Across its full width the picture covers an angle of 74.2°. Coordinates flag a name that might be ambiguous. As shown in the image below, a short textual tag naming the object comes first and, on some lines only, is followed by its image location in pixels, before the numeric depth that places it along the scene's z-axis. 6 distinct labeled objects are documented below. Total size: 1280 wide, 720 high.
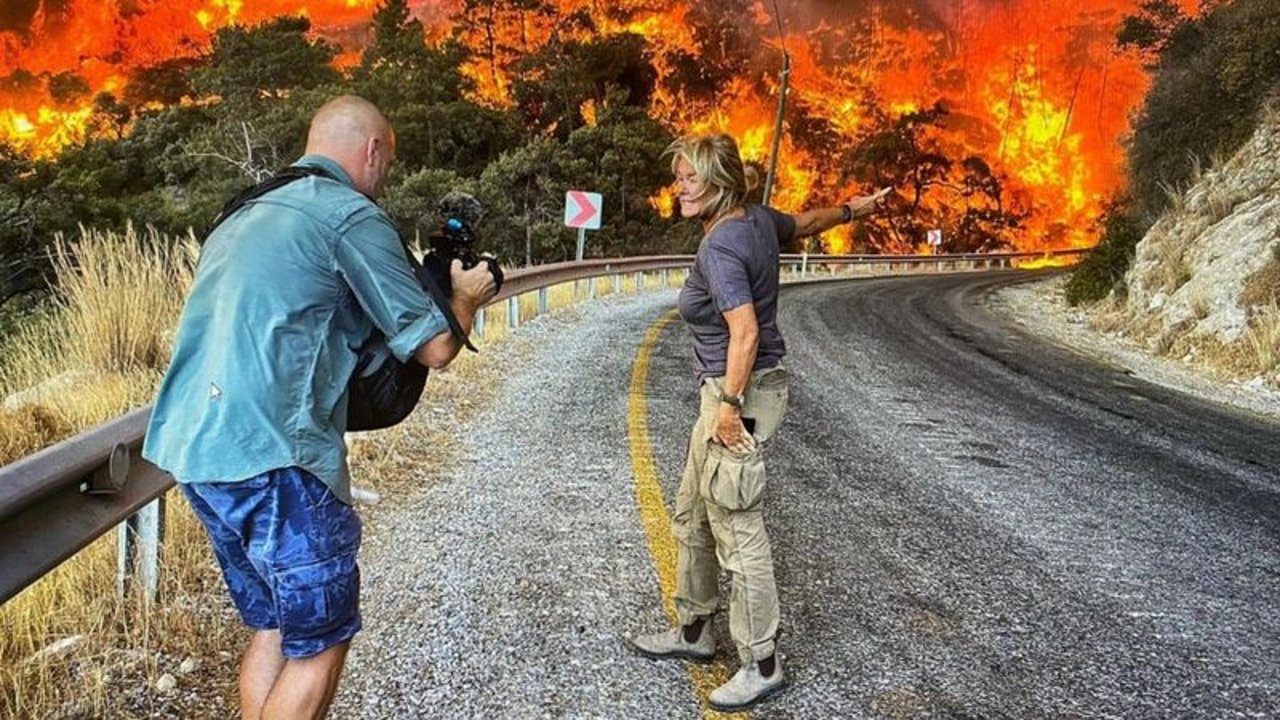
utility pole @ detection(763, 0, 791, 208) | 24.36
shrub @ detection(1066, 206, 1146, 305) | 16.97
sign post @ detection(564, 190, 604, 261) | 16.02
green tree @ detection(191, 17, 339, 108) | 41.97
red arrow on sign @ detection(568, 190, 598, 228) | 16.03
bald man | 1.86
